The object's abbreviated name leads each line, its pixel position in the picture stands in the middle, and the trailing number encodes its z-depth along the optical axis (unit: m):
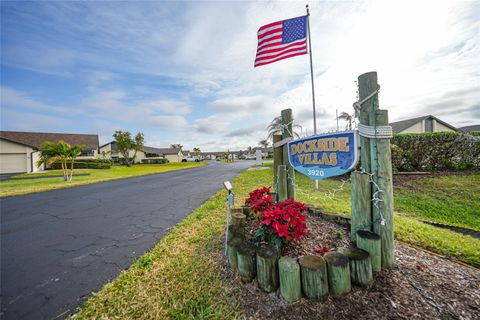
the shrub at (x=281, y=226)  2.00
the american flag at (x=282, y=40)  4.55
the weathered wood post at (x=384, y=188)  1.96
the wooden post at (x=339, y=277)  1.68
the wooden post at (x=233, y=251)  2.17
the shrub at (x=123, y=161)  40.88
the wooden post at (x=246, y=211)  3.18
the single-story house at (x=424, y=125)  22.20
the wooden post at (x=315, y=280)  1.67
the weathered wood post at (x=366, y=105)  2.00
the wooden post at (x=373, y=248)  1.85
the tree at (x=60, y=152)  13.87
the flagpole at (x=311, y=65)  5.03
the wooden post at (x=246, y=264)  1.97
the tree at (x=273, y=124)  17.01
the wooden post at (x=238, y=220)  2.56
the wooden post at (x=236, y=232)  2.46
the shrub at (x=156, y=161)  45.91
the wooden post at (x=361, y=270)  1.74
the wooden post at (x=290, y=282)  1.71
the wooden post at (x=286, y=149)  3.19
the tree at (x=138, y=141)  37.04
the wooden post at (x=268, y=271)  1.82
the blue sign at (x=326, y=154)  2.05
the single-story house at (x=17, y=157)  21.02
